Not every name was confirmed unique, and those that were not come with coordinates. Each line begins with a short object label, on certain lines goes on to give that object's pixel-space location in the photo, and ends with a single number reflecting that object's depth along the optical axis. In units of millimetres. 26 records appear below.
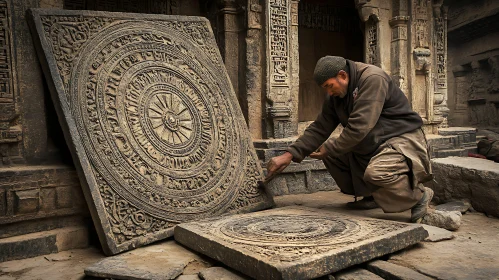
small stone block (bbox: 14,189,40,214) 3043
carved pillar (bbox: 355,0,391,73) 6031
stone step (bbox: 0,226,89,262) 2953
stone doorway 7648
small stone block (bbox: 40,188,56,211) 3167
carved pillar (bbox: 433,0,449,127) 6453
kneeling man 3265
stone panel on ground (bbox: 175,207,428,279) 2301
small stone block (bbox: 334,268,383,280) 2426
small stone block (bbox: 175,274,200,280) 2557
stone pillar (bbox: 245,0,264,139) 5195
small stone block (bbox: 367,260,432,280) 2371
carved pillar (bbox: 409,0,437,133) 6184
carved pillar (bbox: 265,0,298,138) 5160
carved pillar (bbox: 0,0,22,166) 3211
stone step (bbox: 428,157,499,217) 3688
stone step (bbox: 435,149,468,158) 6038
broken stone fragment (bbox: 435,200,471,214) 3771
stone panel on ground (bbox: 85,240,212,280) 2516
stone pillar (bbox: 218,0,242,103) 5324
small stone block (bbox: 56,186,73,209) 3225
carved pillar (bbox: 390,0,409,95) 6113
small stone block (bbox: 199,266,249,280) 2471
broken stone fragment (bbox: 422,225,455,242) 3043
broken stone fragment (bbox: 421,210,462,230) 3316
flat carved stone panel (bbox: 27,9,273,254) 3082
